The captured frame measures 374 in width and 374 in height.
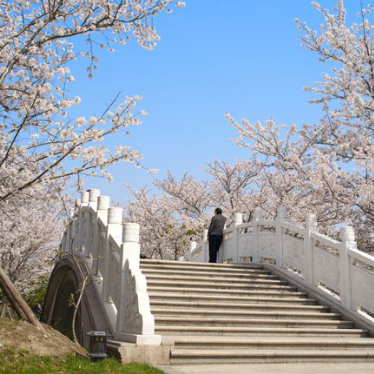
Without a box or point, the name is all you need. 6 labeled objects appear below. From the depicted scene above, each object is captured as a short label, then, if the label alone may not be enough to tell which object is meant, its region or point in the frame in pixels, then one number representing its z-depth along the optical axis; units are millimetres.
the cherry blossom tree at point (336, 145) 13422
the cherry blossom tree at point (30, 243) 22281
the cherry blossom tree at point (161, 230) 28109
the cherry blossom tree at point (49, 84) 8977
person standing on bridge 16209
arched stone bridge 8009
